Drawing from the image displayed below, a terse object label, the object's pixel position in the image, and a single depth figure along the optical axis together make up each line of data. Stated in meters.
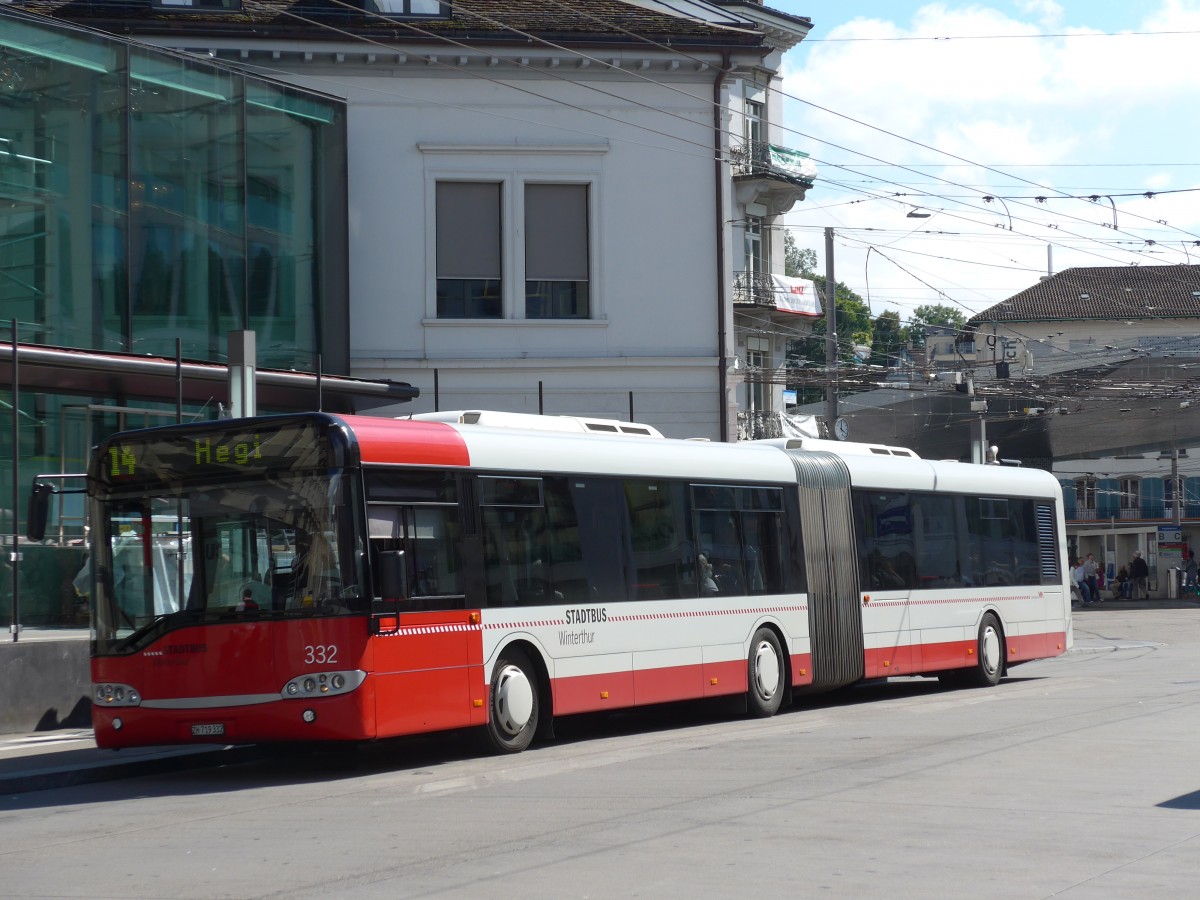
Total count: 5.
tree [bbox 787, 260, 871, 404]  76.60
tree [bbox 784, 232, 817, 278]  90.00
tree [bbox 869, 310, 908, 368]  90.05
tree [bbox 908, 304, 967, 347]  104.20
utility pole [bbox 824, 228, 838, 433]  39.72
